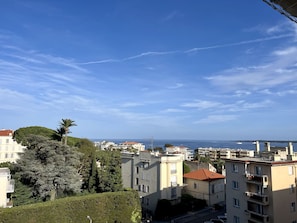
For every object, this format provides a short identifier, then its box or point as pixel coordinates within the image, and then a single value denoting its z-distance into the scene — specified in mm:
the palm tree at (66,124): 48719
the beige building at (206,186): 39531
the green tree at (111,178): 36688
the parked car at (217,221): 31447
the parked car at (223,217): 31831
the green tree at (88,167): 39938
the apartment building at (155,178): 36844
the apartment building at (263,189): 24156
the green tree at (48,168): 33562
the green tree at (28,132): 59188
